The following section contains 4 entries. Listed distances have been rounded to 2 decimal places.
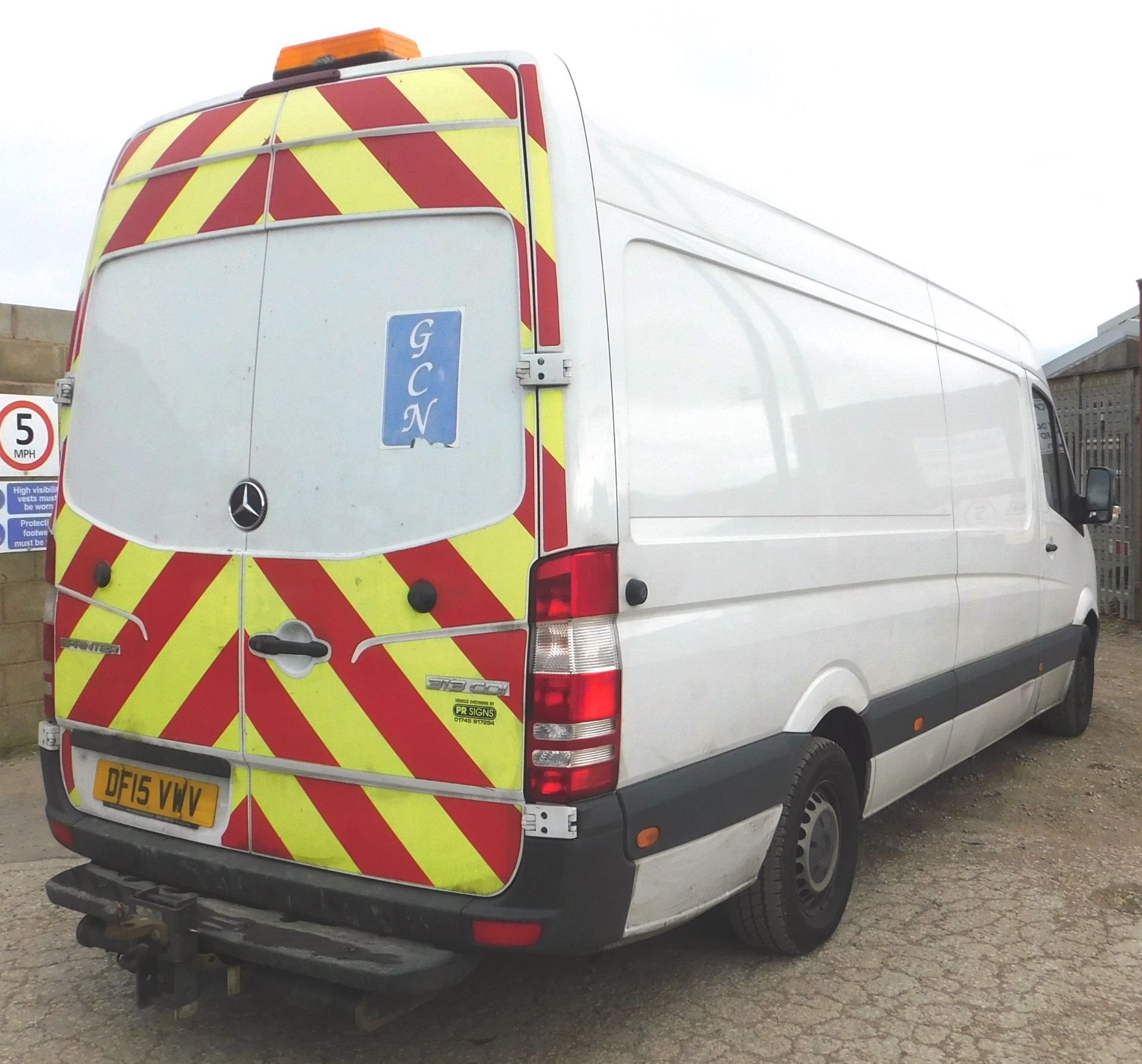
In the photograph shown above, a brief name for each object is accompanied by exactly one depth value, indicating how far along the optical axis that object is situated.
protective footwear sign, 5.77
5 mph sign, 5.75
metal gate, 10.30
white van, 2.52
